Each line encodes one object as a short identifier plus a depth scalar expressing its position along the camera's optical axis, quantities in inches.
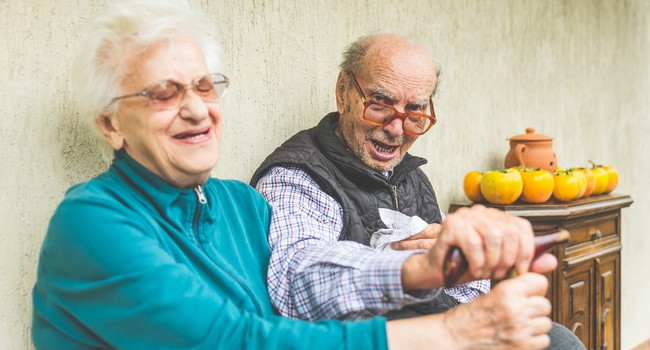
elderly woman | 42.2
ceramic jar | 116.8
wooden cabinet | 103.8
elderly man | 48.8
